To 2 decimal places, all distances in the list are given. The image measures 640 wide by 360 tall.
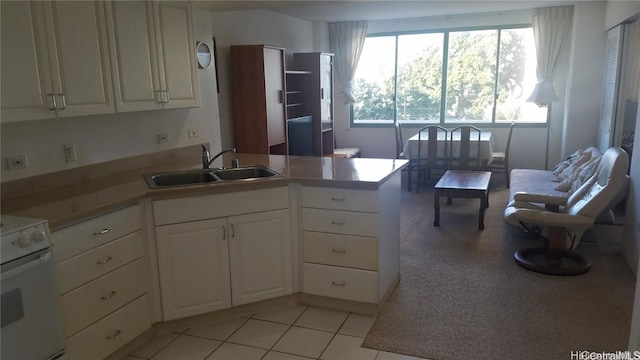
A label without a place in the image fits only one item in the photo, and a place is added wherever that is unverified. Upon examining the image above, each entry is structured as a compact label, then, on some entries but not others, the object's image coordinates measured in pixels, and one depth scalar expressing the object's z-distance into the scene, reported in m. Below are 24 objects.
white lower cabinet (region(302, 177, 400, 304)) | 2.90
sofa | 3.92
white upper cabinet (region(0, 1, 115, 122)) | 2.25
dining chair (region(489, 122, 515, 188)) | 6.58
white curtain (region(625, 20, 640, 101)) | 4.70
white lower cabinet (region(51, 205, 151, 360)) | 2.21
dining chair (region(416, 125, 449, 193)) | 6.29
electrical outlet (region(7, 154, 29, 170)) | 2.54
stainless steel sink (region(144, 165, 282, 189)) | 3.10
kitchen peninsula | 2.49
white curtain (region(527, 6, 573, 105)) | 6.48
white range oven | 1.83
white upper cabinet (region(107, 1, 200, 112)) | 2.86
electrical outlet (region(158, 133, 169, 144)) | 3.61
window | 7.04
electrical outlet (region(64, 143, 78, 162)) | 2.86
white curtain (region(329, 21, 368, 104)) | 7.66
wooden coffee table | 4.74
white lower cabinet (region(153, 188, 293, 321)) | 2.77
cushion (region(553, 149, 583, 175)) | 5.07
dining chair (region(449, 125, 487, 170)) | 6.18
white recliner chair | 3.43
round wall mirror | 4.00
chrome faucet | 3.29
